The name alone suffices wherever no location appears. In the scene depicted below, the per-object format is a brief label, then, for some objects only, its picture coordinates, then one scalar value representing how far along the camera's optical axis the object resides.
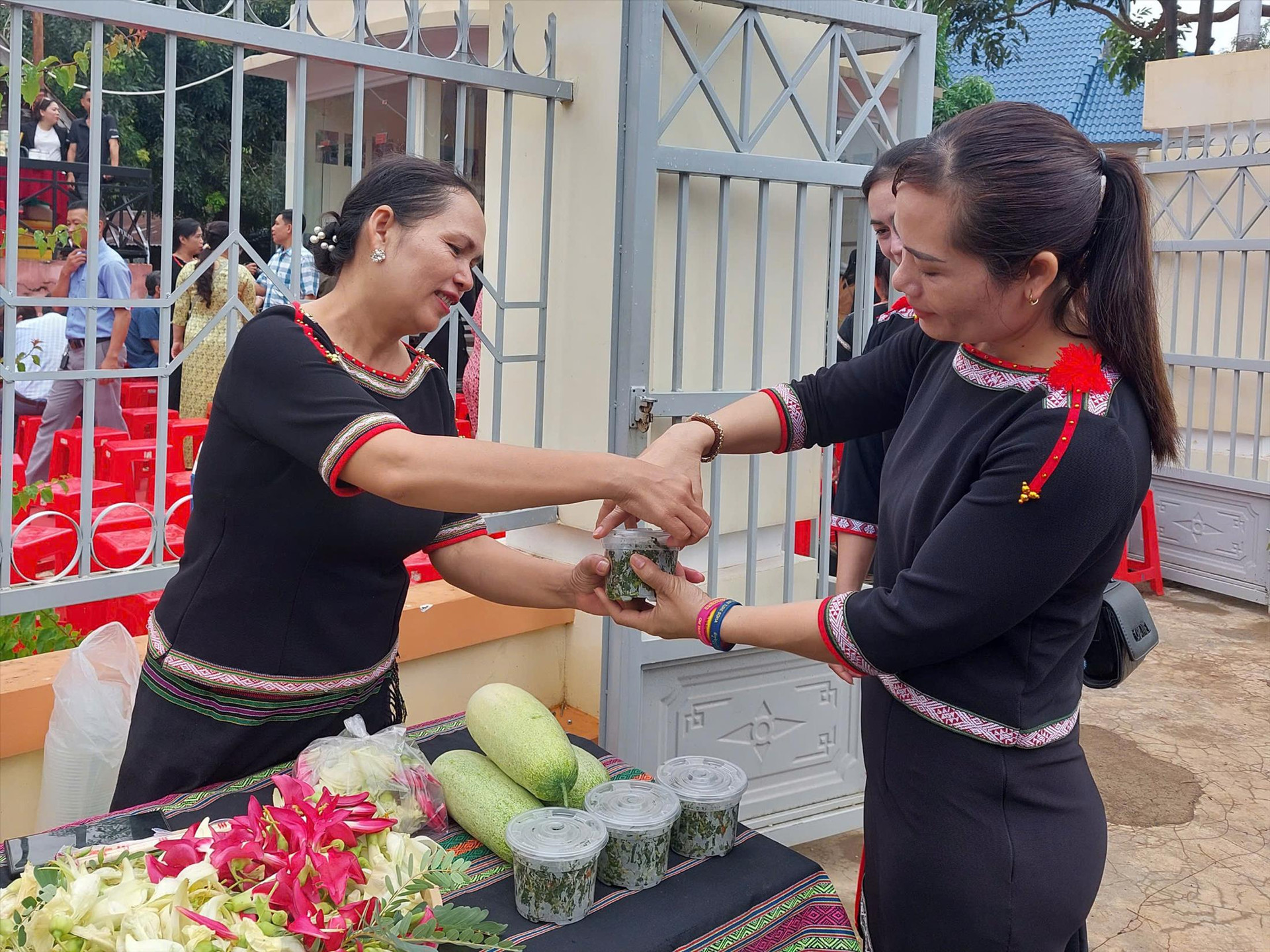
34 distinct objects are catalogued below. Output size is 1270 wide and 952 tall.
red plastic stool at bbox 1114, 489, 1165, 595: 7.19
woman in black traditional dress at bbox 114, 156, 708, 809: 1.72
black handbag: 2.09
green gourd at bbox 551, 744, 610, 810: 1.76
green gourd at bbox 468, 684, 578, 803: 1.71
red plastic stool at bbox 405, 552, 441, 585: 3.58
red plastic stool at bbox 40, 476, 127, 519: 3.51
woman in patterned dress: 4.18
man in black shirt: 8.17
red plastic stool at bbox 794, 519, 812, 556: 4.25
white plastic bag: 2.28
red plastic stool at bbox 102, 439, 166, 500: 3.84
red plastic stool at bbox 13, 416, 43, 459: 4.95
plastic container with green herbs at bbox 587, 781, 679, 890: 1.59
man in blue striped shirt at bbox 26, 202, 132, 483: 2.96
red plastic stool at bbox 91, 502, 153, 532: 2.73
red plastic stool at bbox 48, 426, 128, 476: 4.13
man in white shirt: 3.29
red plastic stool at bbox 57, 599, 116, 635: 3.41
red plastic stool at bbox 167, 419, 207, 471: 4.19
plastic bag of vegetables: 1.63
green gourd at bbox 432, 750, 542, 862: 1.67
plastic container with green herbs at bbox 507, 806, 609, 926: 1.49
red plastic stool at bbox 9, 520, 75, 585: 2.67
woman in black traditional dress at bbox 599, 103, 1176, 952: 1.49
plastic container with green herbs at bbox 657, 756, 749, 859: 1.67
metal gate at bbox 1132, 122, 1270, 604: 7.02
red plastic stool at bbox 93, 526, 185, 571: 2.77
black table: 1.50
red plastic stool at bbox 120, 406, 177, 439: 4.61
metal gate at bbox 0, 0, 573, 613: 2.36
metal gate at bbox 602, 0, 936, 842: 3.04
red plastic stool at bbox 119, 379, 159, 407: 5.47
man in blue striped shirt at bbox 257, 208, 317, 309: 2.93
